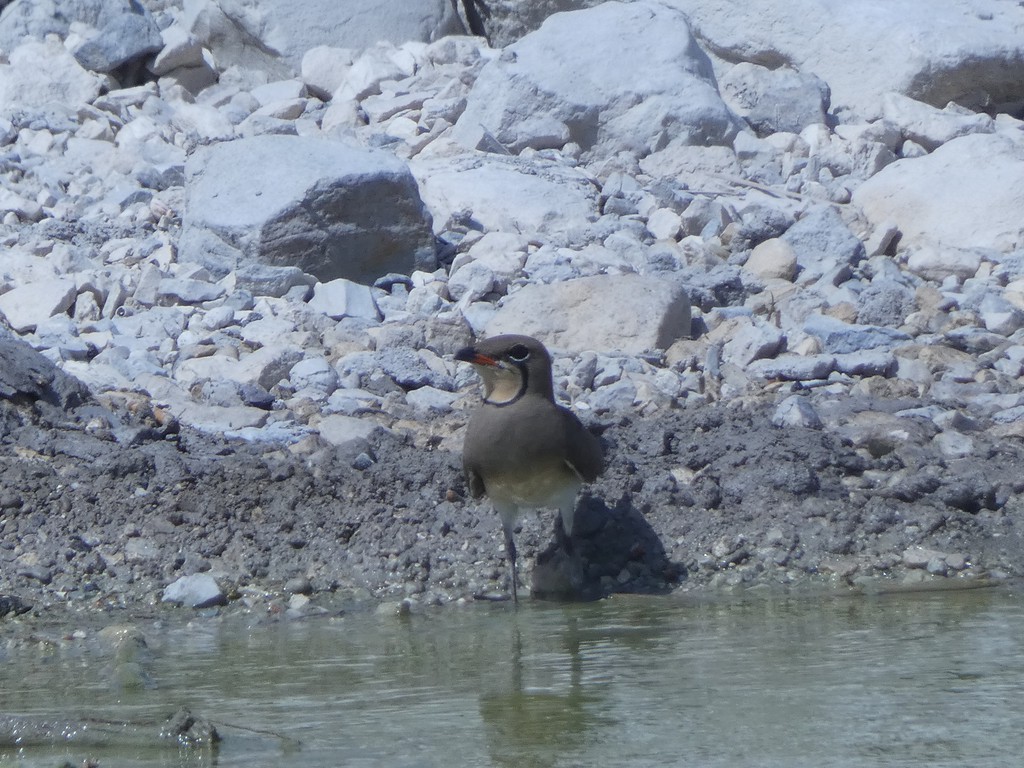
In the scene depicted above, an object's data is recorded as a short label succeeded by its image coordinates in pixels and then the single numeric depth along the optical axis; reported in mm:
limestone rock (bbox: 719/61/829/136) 25891
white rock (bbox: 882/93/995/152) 24641
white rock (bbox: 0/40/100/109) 26531
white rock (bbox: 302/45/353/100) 27781
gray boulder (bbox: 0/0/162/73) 27547
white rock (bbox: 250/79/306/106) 27203
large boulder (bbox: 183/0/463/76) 28453
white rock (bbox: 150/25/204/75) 27859
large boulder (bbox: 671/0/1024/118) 26031
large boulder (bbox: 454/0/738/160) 24687
